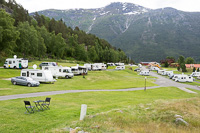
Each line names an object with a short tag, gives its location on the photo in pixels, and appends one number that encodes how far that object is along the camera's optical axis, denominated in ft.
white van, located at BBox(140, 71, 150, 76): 270.22
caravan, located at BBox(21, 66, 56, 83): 113.29
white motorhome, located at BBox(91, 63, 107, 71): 226.87
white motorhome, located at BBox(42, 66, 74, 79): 146.30
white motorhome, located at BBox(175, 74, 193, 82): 204.54
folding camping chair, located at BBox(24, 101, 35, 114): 43.62
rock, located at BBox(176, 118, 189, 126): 38.52
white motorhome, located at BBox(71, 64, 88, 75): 169.68
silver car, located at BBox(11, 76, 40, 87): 98.84
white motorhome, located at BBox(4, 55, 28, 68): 154.51
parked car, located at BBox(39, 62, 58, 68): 178.81
